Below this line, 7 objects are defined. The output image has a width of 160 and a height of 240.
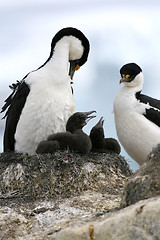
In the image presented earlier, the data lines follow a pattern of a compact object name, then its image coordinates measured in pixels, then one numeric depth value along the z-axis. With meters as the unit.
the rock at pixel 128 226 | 6.82
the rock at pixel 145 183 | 7.77
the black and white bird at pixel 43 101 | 14.59
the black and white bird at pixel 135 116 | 14.55
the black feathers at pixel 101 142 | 14.57
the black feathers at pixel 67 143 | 13.30
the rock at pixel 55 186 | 10.77
